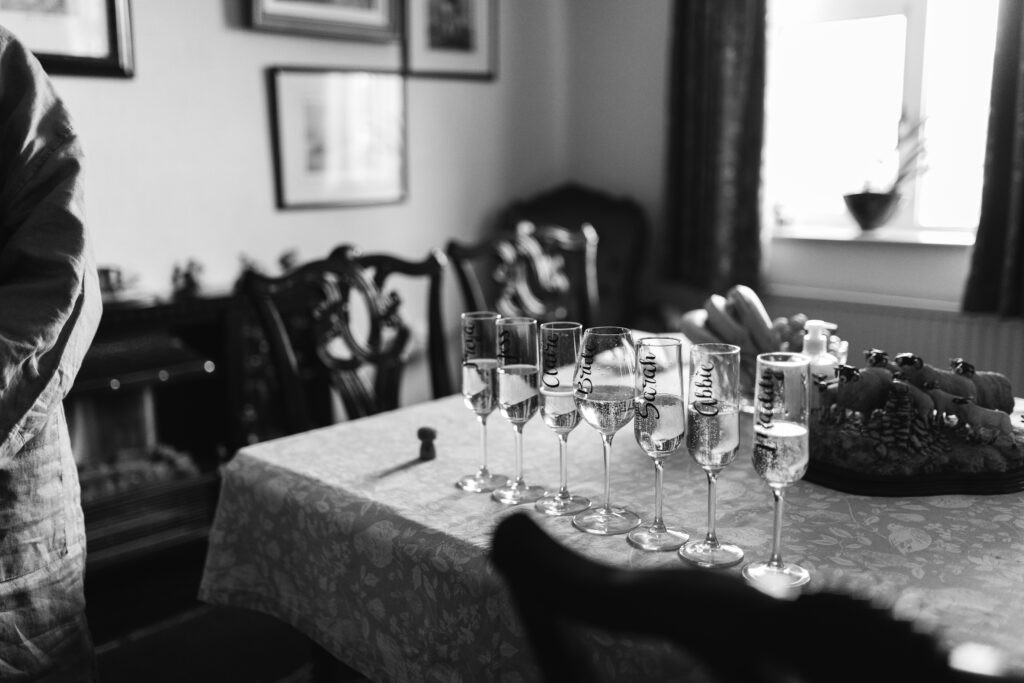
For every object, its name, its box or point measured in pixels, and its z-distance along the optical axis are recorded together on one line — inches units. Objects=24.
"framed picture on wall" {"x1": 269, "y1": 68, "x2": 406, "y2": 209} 127.0
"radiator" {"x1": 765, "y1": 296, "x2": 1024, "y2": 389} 116.6
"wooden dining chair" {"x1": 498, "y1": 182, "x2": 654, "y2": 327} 149.6
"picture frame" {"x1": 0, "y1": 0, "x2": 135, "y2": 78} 100.1
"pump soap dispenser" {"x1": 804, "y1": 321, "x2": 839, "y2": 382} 50.6
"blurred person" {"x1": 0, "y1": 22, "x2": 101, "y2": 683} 47.3
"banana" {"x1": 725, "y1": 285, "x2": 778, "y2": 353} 57.3
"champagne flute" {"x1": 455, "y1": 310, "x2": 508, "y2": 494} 46.8
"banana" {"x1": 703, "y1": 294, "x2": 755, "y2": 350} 58.1
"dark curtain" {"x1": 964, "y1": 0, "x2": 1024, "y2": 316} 110.3
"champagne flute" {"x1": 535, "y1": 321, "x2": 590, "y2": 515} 42.1
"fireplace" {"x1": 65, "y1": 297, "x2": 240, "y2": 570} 100.8
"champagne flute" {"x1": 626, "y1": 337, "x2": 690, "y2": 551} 37.2
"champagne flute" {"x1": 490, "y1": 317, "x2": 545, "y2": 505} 44.1
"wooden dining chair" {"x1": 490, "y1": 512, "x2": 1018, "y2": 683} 17.7
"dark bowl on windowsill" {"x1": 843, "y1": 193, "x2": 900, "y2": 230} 128.0
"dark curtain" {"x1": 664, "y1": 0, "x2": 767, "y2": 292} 136.1
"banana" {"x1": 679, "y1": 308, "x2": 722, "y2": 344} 60.2
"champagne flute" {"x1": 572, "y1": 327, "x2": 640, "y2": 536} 39.0
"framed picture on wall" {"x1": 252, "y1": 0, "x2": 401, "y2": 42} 121.5
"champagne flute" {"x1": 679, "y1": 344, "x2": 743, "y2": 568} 35.9
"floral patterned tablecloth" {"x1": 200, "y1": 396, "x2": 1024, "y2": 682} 35.8
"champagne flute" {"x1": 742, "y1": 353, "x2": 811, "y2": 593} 34.2
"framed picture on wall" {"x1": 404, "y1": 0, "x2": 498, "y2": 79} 141.0
